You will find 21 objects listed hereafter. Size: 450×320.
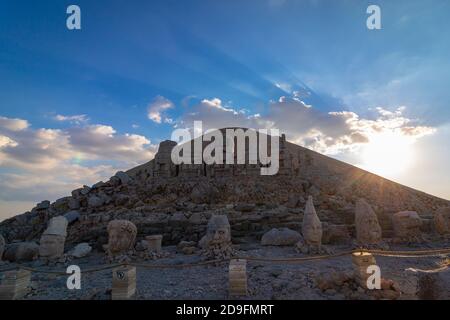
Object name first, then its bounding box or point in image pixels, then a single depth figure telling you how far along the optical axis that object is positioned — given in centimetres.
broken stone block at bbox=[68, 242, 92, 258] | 1232
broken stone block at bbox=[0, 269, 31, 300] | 706
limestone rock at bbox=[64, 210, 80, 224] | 1748
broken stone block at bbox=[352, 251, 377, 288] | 647
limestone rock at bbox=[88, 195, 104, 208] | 1952
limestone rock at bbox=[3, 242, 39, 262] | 1243
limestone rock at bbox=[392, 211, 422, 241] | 1327
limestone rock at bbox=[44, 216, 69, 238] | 1138
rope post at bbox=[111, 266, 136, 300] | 645
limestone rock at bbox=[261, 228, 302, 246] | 1272
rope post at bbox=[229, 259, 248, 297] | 671
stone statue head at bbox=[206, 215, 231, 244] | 1066
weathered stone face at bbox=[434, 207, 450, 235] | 1438
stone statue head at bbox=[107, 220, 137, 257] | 1102
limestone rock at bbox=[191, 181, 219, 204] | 2041
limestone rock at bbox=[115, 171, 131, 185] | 2289
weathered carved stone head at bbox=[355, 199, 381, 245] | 1206
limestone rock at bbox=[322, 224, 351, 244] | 1333
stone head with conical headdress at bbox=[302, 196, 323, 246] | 1115
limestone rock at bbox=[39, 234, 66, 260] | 1119
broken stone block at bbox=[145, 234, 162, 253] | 1160
